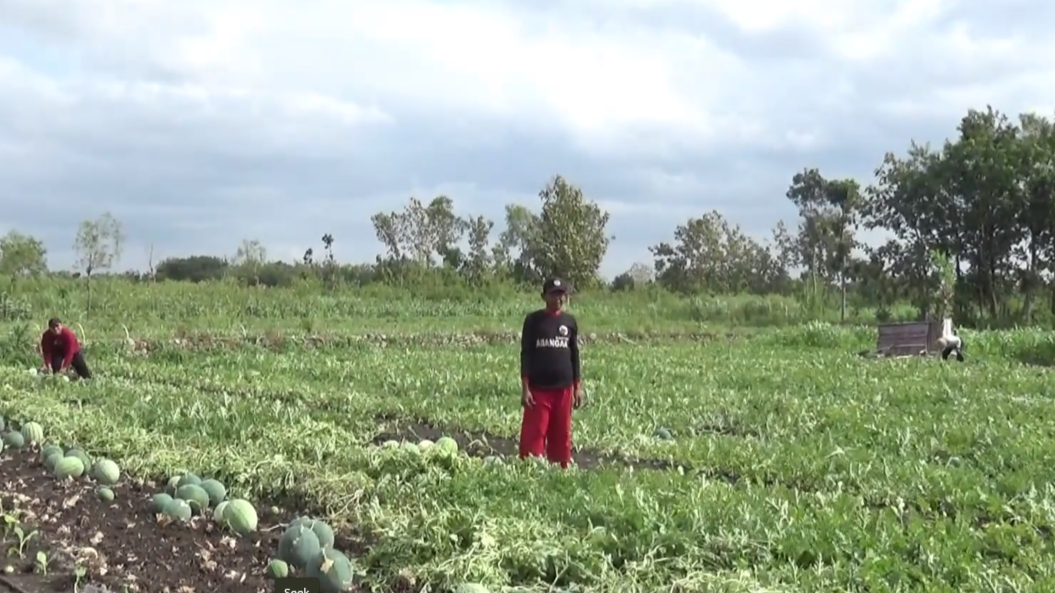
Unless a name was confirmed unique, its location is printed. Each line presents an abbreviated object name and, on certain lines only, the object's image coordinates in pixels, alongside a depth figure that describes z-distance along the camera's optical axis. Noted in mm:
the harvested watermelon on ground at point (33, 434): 9297
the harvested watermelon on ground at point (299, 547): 5172
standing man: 8945
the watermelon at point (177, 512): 6309
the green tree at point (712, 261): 60531
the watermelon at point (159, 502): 6375
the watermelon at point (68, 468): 7680
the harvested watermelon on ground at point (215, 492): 6730
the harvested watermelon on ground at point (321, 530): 5480
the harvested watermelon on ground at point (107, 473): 7457
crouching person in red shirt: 16359
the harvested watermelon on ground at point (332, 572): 4930
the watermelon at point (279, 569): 5133
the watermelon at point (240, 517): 6109
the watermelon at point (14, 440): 9016
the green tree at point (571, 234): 51344
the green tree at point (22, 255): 43344
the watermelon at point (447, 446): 7305
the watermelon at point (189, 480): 6792
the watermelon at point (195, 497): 6559
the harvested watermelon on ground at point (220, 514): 6242
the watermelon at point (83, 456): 7846
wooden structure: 24406
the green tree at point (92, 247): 35781
